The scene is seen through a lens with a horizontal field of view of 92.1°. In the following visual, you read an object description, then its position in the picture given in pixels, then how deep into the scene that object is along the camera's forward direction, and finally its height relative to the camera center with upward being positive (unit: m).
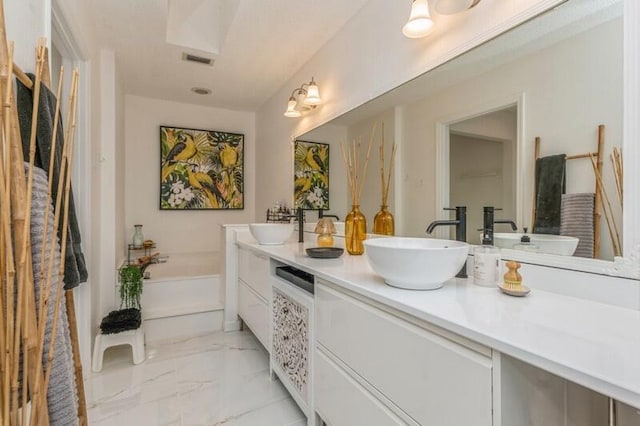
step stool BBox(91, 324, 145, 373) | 2.04 -0.90
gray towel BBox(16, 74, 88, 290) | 0.92 +0.23
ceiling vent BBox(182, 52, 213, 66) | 2.58 +1.30
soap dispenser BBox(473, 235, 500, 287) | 1.09 -0.21
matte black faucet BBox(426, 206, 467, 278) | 1.30 -0.06
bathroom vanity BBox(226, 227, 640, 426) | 0.62 -0.36
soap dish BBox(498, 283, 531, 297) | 0.97 -0.26
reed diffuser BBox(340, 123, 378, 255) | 1.86 +0.11
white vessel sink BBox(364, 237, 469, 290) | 0.96 -0.18
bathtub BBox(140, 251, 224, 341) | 2.53 -0.83
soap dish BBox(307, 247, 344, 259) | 1.66 -0.24
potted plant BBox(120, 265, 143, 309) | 2.29 -0.55
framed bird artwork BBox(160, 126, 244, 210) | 3.64 +0.50
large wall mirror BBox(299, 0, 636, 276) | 0.92 +0.30
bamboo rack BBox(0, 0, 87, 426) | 0.65 -0.17
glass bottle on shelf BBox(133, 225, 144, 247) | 3.41 -0.30
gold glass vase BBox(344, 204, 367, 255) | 1.85 -0.14
